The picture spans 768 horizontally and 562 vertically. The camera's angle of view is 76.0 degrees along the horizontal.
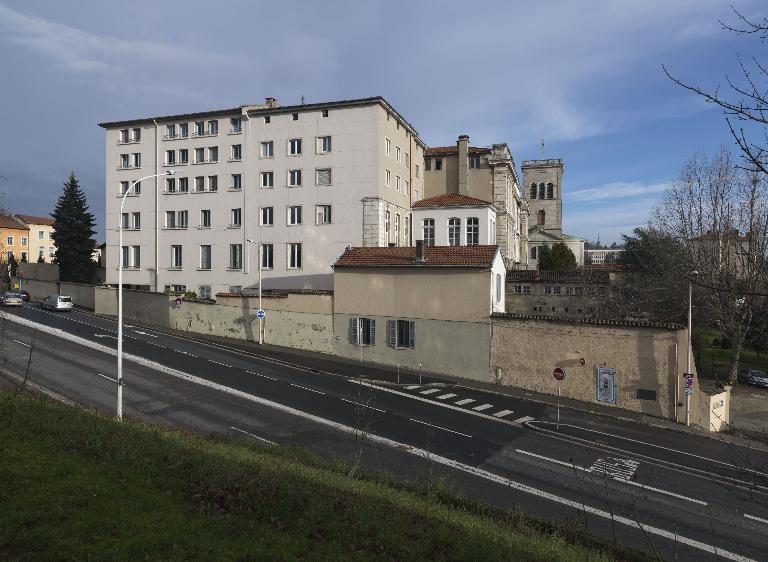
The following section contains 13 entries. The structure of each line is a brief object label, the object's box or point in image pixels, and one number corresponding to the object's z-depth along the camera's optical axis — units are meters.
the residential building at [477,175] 54.38
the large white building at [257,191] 43.81
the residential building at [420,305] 30.62
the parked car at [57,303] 47.94
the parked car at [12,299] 48.42
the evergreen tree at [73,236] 60.50
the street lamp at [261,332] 38.16
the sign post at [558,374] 25.30
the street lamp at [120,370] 18.27
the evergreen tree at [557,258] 62.11
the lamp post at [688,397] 24.78
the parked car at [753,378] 36.25
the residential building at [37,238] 99.25
